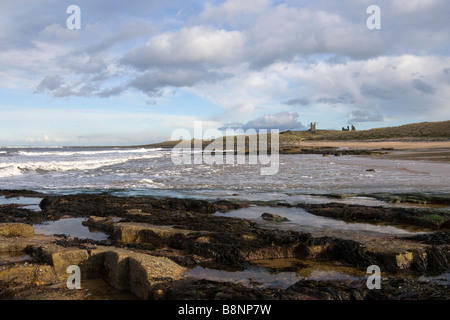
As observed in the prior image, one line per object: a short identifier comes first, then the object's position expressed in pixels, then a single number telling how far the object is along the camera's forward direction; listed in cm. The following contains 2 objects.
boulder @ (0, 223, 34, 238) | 584
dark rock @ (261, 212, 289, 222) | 701
